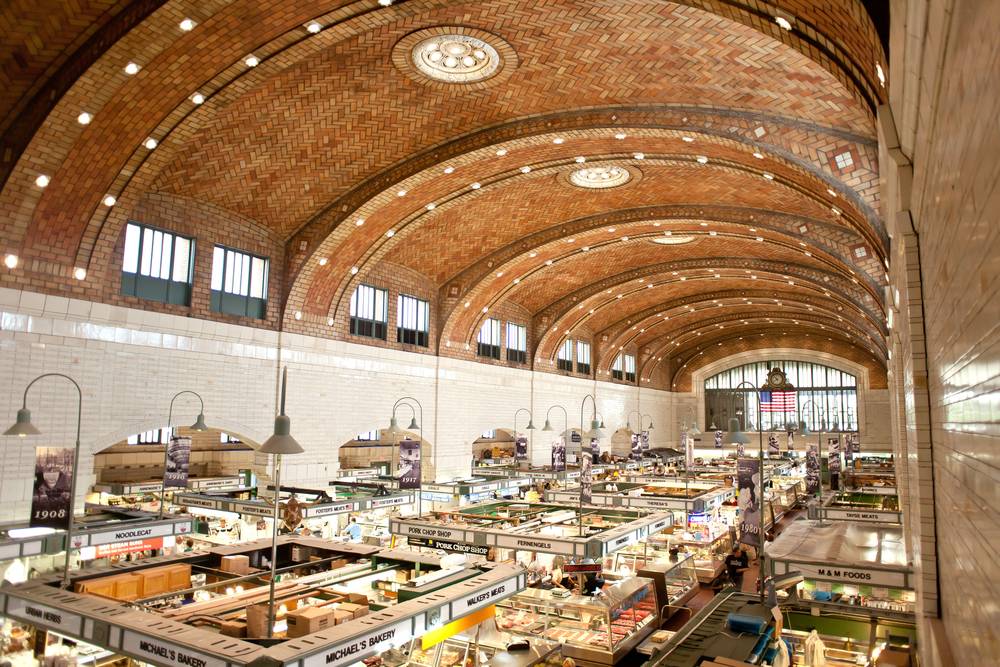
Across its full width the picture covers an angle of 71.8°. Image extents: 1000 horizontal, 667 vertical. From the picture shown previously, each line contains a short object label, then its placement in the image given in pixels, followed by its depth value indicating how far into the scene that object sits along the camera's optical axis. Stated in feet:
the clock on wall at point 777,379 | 160.66
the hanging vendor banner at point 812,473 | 69.00
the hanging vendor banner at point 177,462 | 46.11
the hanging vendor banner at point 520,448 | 76.35
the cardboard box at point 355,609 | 18.01
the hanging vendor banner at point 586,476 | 41.83
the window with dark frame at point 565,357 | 118.52
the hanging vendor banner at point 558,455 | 67.87
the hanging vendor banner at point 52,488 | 31.27
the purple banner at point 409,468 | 44.83
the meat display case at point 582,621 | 33.42
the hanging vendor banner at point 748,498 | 35.81
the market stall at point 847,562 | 26.94
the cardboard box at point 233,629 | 16.89
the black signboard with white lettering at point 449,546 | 34.81
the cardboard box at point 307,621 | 16.55
